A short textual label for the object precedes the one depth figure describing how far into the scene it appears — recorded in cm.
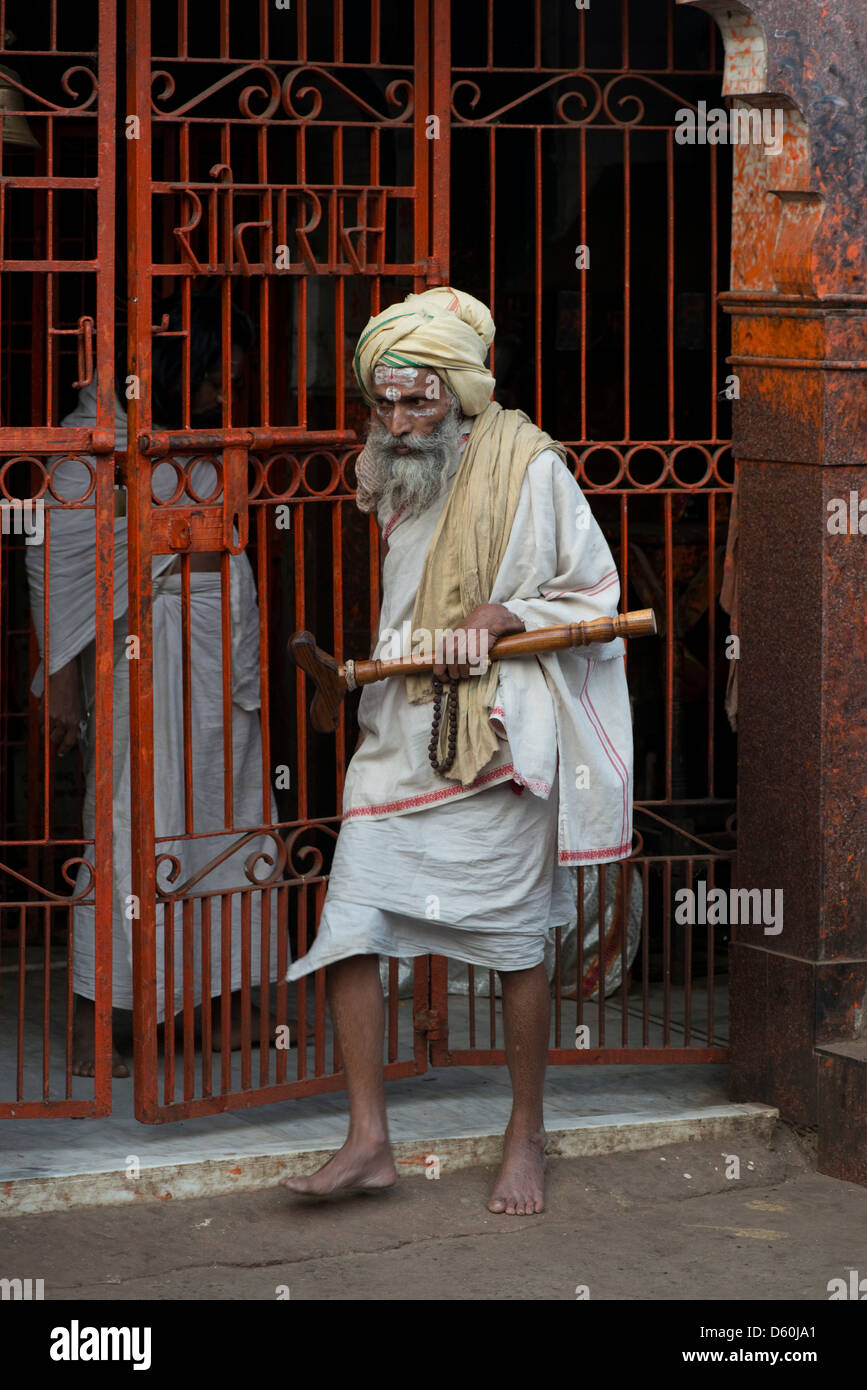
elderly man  462
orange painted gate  486
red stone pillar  498
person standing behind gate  545
